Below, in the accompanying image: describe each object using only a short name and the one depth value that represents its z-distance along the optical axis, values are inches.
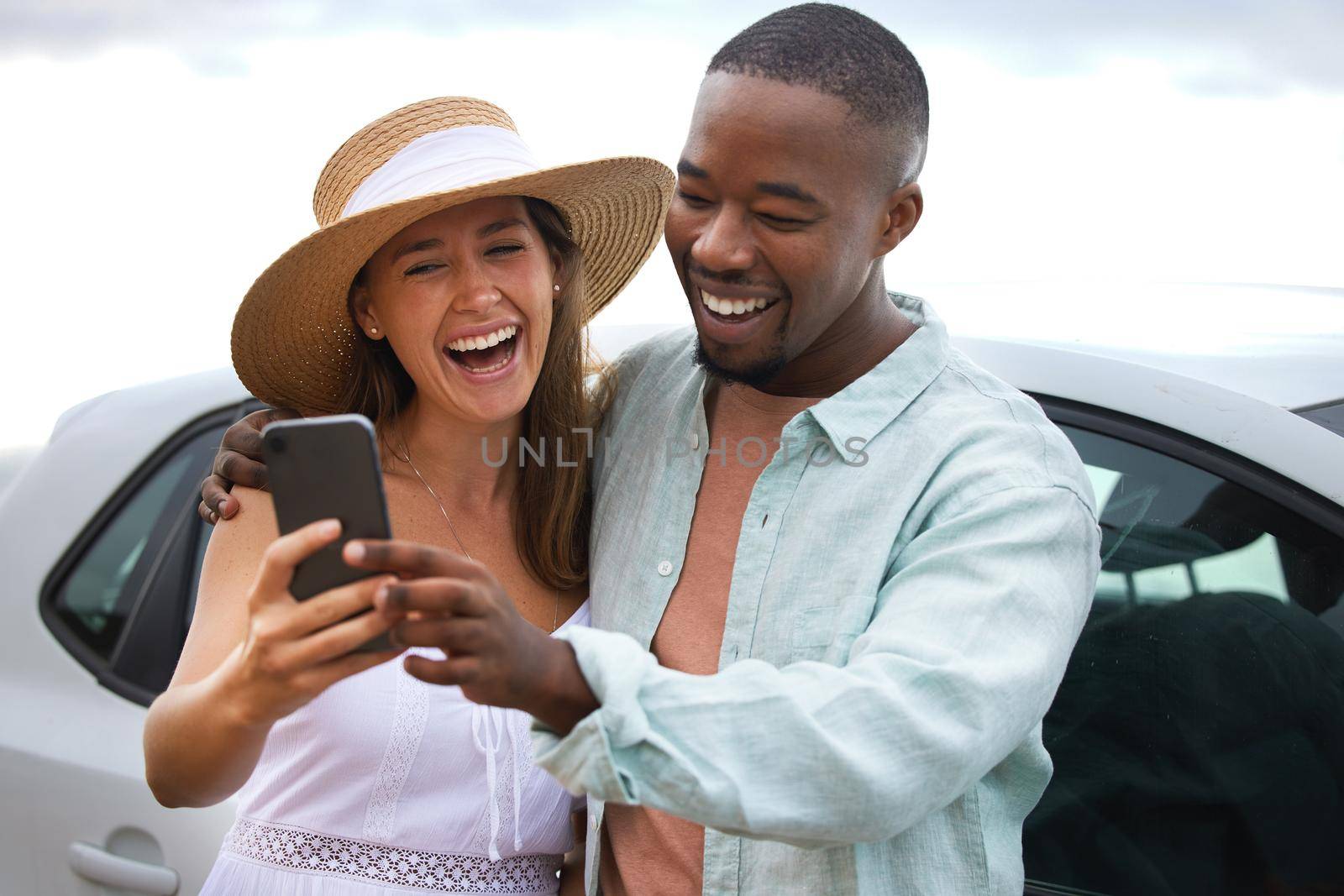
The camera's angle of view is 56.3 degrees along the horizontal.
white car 83.9
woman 81.7
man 54.0
